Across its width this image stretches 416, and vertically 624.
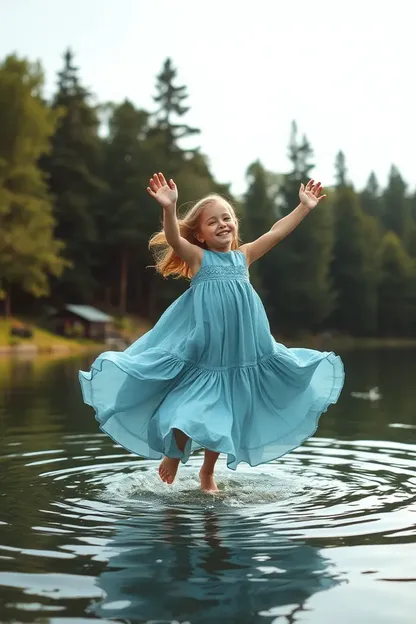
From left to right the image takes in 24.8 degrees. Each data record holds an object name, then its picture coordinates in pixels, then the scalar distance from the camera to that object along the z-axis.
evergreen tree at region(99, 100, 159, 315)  53.94
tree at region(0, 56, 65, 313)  41.41
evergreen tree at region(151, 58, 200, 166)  60.41
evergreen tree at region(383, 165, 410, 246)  99.93
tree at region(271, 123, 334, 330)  63.47
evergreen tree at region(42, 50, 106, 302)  51.91
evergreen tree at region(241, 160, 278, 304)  63.25
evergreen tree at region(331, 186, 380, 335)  70.12
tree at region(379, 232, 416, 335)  73.69
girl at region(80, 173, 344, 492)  6.00
